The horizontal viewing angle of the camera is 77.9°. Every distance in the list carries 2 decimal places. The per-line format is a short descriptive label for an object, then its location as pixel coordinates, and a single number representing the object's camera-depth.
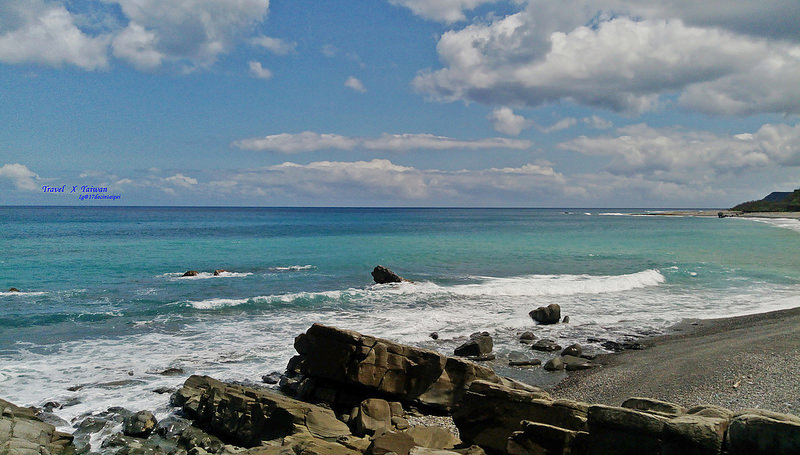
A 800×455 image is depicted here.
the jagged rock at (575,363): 16.06
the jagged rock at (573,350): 17.42
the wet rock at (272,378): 14.89
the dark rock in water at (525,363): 16.50
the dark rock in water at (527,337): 19.34
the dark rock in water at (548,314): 22.43
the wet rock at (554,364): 15.98
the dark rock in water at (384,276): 33.00
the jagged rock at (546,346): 18.16
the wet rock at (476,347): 17.16
